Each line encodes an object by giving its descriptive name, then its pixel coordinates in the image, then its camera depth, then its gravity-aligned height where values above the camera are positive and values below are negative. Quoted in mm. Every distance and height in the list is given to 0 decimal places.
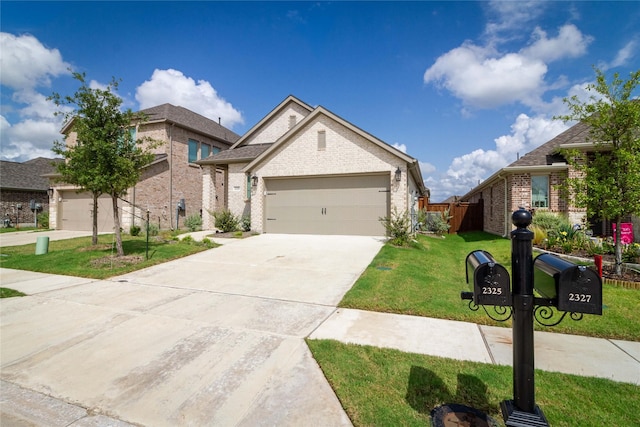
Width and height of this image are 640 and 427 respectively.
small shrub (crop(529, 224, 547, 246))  10224 -691
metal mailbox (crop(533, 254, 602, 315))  1761 -439
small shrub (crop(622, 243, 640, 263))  7672 -983
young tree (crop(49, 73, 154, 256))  8648 +2067
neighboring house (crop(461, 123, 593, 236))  12242 +1688
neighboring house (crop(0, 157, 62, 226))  22781 +1918
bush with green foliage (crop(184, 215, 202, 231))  17969 -425
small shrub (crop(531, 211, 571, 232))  10539 -172
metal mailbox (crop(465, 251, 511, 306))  1902 -448
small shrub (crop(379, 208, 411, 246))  10844 -515
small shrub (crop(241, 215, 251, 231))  15538 -417
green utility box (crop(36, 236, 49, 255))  10473 -1075
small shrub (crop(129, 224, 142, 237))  15485 -790
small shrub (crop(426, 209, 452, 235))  16469 -390
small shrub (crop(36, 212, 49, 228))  21627 -263
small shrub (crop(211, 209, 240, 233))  14383 -288
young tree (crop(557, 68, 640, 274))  6754 +1386
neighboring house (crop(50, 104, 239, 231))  17969 +1840
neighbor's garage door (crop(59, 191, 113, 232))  18219 +267
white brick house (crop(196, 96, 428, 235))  12695 +1671
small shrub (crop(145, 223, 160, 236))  15179 -747
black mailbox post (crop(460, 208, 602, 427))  1817 -505
